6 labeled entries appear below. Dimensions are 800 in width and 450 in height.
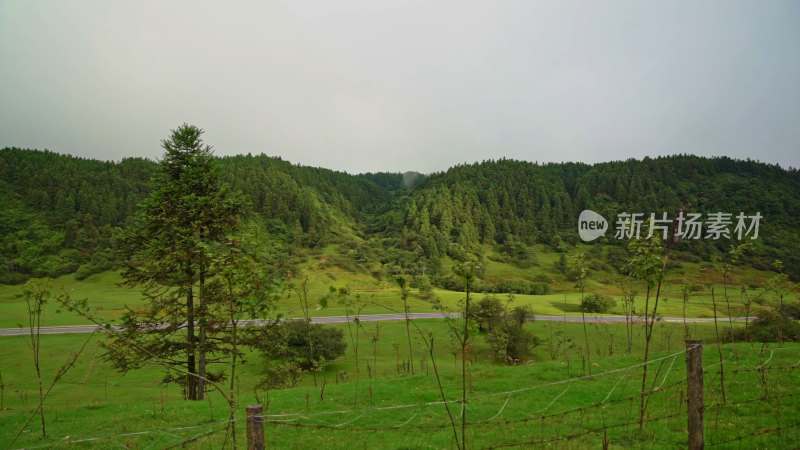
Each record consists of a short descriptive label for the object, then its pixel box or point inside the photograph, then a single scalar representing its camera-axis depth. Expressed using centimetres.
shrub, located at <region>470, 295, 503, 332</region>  3030
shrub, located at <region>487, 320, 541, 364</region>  2875
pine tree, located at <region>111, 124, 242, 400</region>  1536
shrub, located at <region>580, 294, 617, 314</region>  4482
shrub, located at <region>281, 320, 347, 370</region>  2668
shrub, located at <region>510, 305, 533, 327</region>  3282
